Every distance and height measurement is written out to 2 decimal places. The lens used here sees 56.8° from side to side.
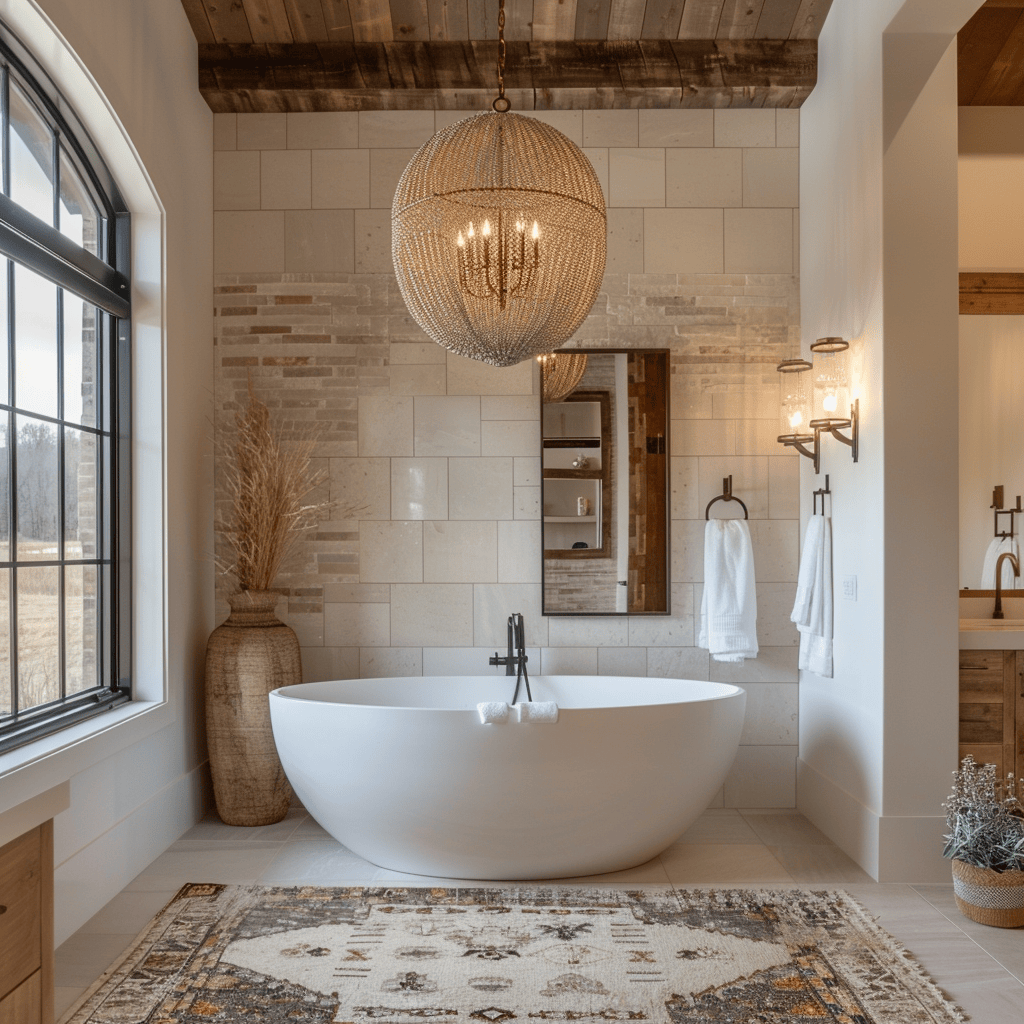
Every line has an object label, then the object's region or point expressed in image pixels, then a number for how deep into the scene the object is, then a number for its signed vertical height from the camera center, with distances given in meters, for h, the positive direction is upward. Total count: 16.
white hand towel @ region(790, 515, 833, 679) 3.92 -0.37
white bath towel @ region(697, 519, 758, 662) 4.20 -0.39
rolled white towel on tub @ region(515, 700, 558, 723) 3.20 -0.69
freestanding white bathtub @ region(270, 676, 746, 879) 3.22 -0.95
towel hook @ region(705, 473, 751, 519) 4.39 +0.06
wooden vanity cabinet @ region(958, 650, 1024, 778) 3.53 -0.75
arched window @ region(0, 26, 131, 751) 2.86 +0.31
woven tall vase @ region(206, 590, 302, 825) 3.97 -0.87
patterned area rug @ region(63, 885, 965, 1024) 2.48 -1.32
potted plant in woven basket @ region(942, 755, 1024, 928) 3.00 -1.13
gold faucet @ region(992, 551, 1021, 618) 4.19 -0.28
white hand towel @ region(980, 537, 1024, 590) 4.22 -0.28
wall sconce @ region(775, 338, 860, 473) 3.70 +0.45
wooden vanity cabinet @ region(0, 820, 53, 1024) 1.64 -0.76
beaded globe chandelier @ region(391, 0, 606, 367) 2.74 +0.81
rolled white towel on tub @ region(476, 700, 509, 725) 3.20 -0.70
